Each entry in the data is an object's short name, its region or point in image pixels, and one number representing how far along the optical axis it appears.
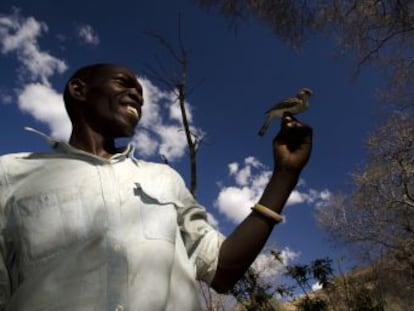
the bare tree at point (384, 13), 5.30
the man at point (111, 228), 0.94
